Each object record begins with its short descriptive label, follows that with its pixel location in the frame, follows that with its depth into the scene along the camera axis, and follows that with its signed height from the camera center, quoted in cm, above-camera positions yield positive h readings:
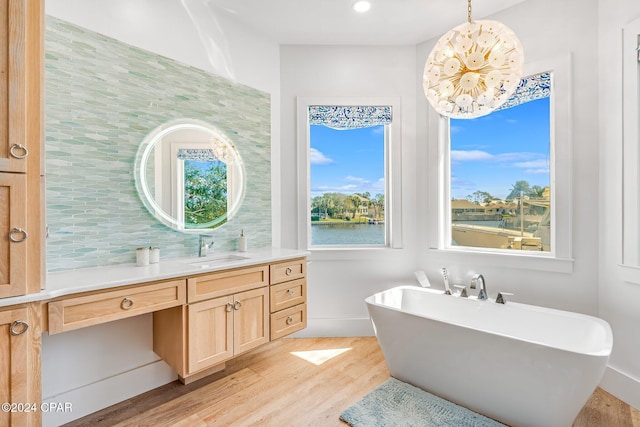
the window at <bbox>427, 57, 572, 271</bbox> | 240 +31
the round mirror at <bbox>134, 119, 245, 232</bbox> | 221 +29
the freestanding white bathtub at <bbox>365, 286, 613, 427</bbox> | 160 -84
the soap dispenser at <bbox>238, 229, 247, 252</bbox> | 265 -26
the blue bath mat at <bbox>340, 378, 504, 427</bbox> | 182 -121
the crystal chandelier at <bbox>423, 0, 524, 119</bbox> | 167 +79
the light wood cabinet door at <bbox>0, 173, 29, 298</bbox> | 130 -9
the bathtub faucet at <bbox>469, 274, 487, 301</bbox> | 242 -57
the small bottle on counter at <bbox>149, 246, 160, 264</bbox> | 211 -28
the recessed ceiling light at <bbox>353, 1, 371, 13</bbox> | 248 +165
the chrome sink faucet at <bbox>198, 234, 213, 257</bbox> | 240 -26
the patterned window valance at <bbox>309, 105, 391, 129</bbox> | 311 +96
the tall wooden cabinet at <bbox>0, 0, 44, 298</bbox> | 130 +29
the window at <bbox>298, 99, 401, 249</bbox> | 313 +35
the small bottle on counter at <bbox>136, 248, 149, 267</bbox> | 203 -29
